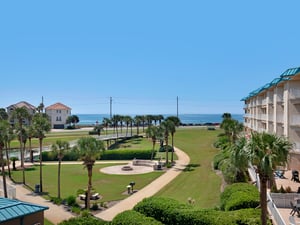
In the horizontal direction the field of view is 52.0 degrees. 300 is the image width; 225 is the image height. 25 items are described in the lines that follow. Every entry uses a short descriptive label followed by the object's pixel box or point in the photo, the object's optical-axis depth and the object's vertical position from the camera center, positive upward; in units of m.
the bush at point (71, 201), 31.20 -9.02
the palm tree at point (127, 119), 97.01 -2.36
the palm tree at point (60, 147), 36.47 -4.16
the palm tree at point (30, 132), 48.73 -3.17
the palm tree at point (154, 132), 56.22 -3.67
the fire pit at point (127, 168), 50.06 -9.17
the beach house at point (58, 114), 129.12 -0.73
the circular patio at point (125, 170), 48.28 -9.43
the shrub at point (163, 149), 65.31 -7.91
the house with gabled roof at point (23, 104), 113.89 +2.36
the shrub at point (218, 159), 41.55 -6.86
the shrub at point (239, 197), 19.64 -5.76
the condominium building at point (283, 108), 33.00 +0.51
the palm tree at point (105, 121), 101.96 -3.14
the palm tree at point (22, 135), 48.49 -3.73
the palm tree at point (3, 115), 90.76 -0.77
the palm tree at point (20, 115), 48.43 -0.42
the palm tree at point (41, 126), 41.31 -1.89
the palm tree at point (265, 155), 14.21 -2.01
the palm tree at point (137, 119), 97.14 -2.39
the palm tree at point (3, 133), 34.69 -2.32
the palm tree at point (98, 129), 90.78 -5.01
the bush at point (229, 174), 27.64 -5.79
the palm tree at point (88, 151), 29.23 -3.71
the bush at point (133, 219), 18.08 -6.48
